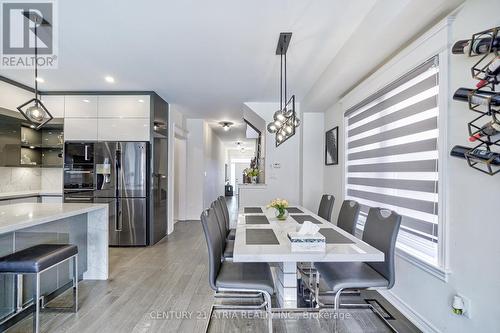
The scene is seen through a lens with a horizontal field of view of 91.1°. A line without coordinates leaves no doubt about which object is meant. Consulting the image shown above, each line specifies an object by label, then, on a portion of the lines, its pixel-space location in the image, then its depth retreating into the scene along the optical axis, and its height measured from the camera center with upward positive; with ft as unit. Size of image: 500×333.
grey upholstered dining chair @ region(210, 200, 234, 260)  7.72 -2.35
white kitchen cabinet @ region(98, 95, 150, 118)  14.10 +3.49
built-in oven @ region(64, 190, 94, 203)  13.78 -1.62
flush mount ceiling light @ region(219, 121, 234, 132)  22.59 +4.11
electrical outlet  5.13 -2.92
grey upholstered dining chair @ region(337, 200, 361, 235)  8.28 -1.70
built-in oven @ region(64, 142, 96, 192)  13.75 +0.02
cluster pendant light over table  8.56 +1.76
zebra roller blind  6.44 +0.41
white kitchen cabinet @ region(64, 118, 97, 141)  14.03 +2.25
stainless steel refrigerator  13.76 -1.10
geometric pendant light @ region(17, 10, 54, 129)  7.48 +1.93
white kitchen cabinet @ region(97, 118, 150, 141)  14.03 +2.20
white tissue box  5.44 -1.68
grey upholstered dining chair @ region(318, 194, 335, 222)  10.40 -1.69
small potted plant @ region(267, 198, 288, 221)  8.96 -1.47
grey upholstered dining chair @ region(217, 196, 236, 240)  10.16 -2.16
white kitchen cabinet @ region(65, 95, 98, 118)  14.11 +3.54
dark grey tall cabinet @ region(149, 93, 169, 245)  14.21 -0.15
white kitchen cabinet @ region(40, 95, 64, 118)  14.19 +3.71
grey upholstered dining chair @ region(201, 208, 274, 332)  5.70 -2.67
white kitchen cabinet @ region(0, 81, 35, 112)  12.03 +3.68
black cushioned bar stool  6.02 -2.43
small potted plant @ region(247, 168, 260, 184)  18.74 -0.56
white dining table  5.27 -1.87
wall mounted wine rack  4.37 +1.20
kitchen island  6.56 -2.28
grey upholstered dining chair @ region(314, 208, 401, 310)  5.86 -2.67
